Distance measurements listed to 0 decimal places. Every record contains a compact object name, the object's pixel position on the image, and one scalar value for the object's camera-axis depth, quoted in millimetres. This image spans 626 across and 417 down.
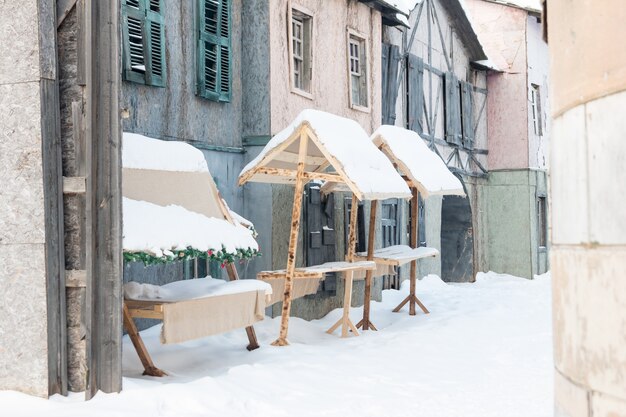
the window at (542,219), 20266
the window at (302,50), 10912
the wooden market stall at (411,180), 10641
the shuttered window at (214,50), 9273
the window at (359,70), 12602
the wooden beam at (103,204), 5465
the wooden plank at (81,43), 5504
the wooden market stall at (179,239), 6227
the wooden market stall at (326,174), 8523
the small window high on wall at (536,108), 20156
